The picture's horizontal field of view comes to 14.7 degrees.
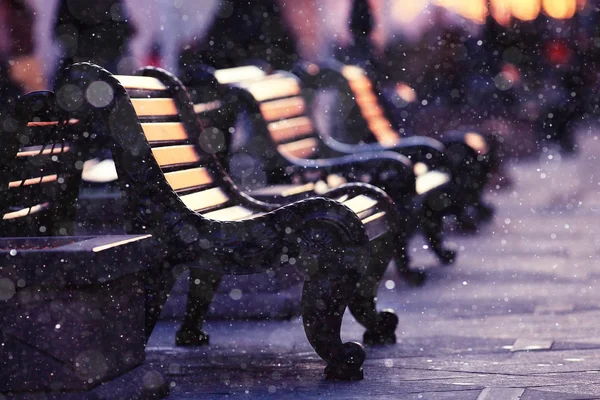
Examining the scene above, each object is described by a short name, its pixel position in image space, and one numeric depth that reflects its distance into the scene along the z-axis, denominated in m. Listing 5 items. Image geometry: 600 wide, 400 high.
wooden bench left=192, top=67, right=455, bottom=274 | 12.90
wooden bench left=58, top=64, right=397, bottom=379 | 8.64
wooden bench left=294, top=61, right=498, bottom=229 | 16.38
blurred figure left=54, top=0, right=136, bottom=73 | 15.13
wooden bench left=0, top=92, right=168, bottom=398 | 7.18
